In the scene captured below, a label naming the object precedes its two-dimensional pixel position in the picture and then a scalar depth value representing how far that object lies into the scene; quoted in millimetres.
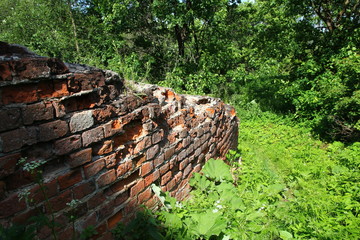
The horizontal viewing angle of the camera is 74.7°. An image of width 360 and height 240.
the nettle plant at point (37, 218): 1028
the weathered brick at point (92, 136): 1488
